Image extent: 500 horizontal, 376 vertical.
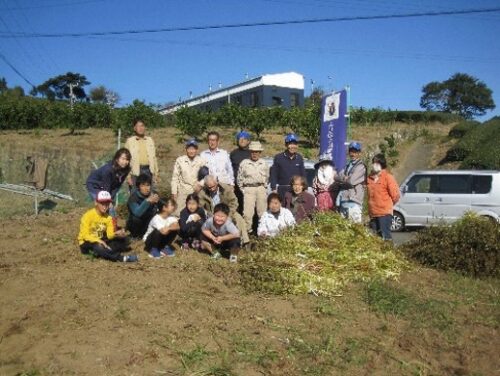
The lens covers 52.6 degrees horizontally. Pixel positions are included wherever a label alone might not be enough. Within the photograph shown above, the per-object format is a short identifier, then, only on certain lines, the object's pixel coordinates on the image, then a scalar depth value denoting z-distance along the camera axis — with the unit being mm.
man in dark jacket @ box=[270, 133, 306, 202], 7895
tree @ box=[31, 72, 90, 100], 60500
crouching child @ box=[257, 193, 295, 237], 6984
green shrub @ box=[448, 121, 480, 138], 27917
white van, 12070
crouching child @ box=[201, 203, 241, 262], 6848
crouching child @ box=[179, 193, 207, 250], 7234
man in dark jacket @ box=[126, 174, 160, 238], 7418
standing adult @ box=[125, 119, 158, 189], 7980
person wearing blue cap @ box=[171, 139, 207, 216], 7789
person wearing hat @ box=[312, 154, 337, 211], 7730
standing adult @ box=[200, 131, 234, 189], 7867
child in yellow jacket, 6633
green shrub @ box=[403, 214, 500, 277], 6496
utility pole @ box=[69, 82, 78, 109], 56366
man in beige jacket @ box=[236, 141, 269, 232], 7750
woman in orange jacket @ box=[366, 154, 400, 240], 7477
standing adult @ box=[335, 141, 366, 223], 7512
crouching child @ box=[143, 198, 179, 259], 7062
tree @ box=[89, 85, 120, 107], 66438
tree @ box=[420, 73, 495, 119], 65812
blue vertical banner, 9188
